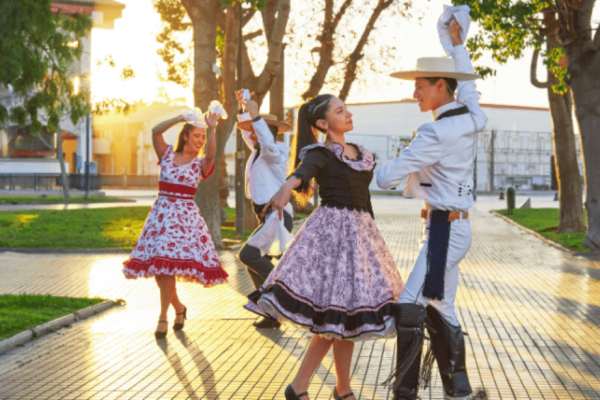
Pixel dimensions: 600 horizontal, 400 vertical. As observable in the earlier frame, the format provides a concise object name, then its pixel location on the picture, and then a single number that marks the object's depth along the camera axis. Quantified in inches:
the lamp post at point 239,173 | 690.1
